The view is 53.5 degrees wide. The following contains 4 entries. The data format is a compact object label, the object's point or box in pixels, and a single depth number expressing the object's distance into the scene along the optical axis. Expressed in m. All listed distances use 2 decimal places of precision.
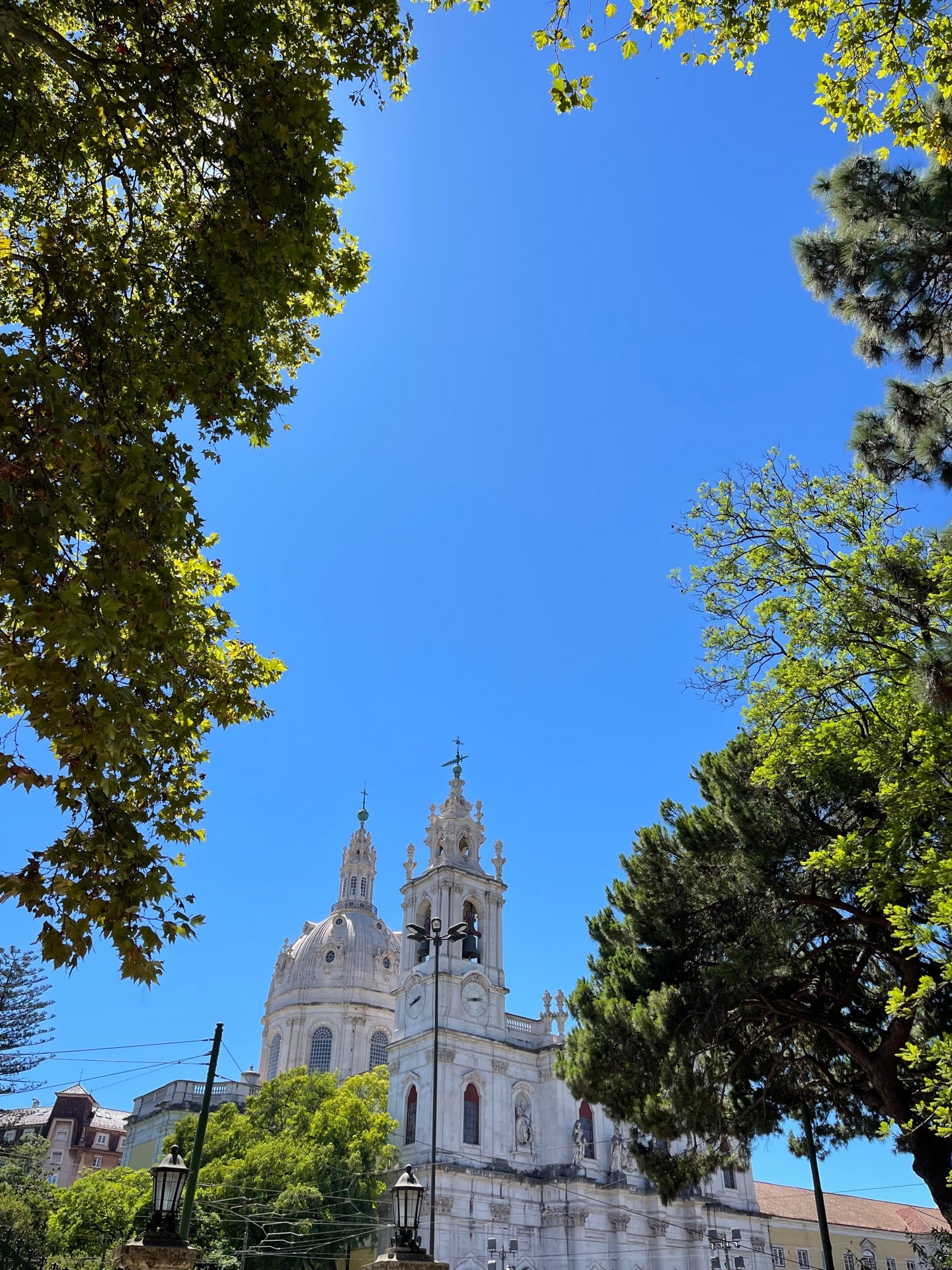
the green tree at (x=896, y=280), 10.73
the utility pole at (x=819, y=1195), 16.50
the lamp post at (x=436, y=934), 21.22
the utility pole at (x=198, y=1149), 15.50
